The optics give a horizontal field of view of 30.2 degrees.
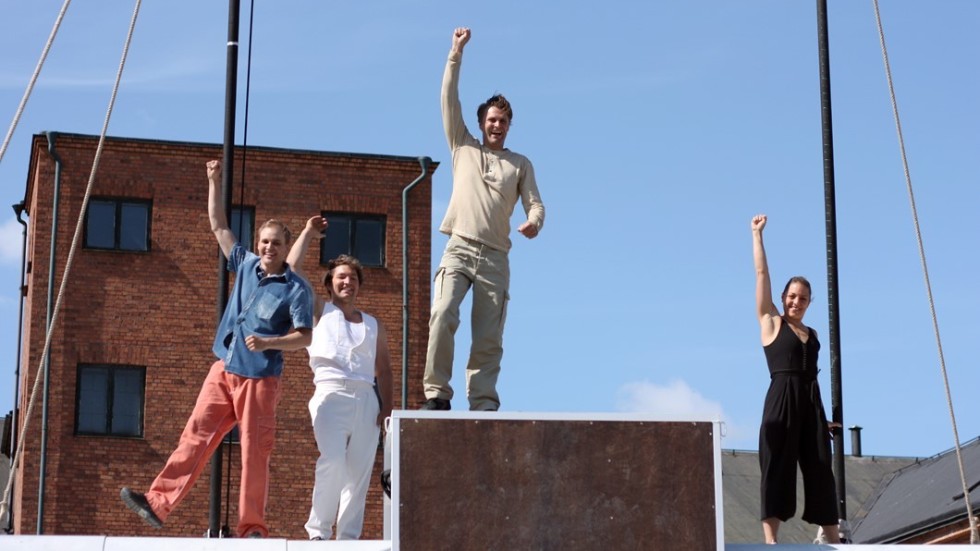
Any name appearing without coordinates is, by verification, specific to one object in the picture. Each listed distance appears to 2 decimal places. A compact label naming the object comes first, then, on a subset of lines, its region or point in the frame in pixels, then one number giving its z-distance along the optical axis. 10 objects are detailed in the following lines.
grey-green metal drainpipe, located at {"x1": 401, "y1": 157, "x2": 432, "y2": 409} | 34.59
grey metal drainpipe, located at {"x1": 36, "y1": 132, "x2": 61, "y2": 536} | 32.81
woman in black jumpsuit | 10.02
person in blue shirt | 9.70
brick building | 33.16
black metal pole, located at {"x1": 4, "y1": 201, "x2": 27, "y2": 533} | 34.75
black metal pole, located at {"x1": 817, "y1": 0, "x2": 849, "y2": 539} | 12.09
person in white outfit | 9.80
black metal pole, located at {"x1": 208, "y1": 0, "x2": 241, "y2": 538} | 13.88
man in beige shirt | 10.75
